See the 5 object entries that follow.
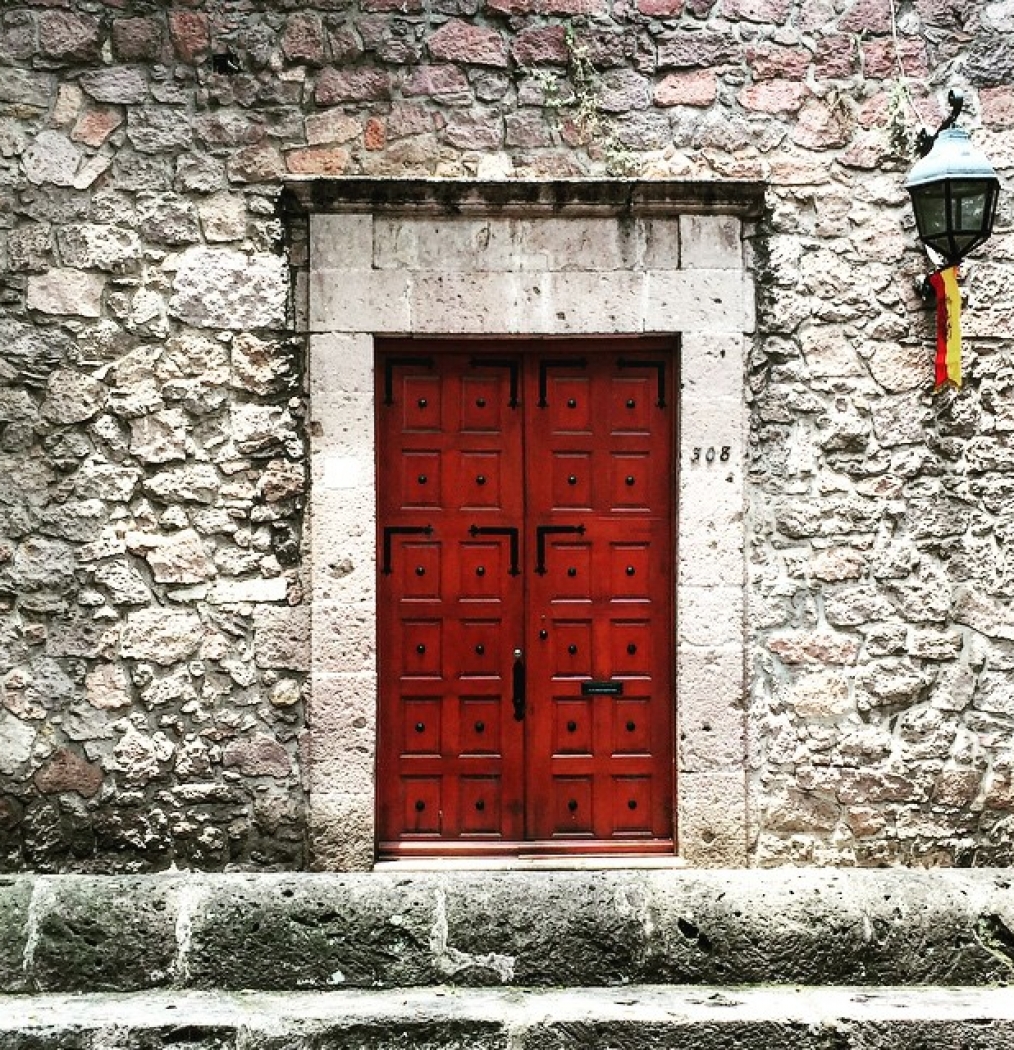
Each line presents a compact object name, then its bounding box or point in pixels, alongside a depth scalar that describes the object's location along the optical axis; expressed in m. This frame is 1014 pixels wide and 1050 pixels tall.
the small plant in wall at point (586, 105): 4.70
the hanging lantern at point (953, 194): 4.32
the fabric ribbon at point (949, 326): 4.63
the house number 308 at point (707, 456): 4.71
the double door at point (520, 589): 4.83
